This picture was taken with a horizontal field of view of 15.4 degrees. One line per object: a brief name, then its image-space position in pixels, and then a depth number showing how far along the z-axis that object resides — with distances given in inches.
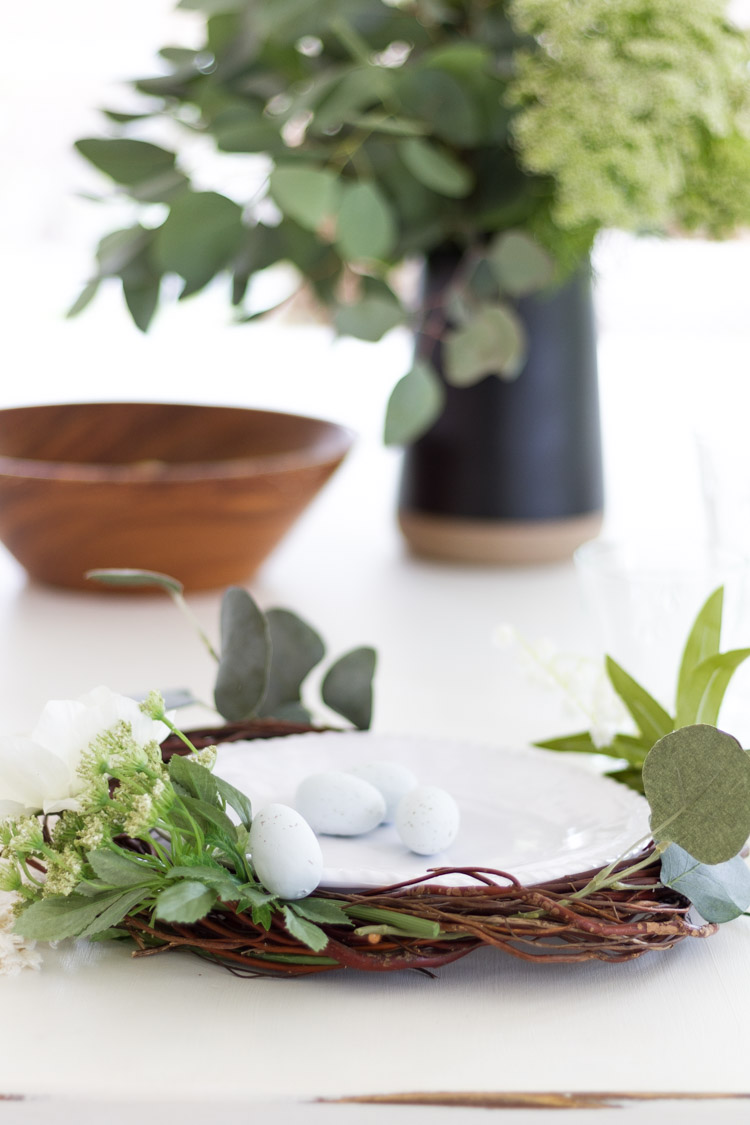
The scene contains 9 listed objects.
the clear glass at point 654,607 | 60.6
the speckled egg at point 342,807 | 53.8
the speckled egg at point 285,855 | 49.7
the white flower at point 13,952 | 51.4
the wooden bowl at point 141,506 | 76.9
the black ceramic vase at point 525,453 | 88.2
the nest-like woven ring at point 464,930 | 49.9
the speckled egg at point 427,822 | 53.1
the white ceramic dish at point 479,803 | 52.5
